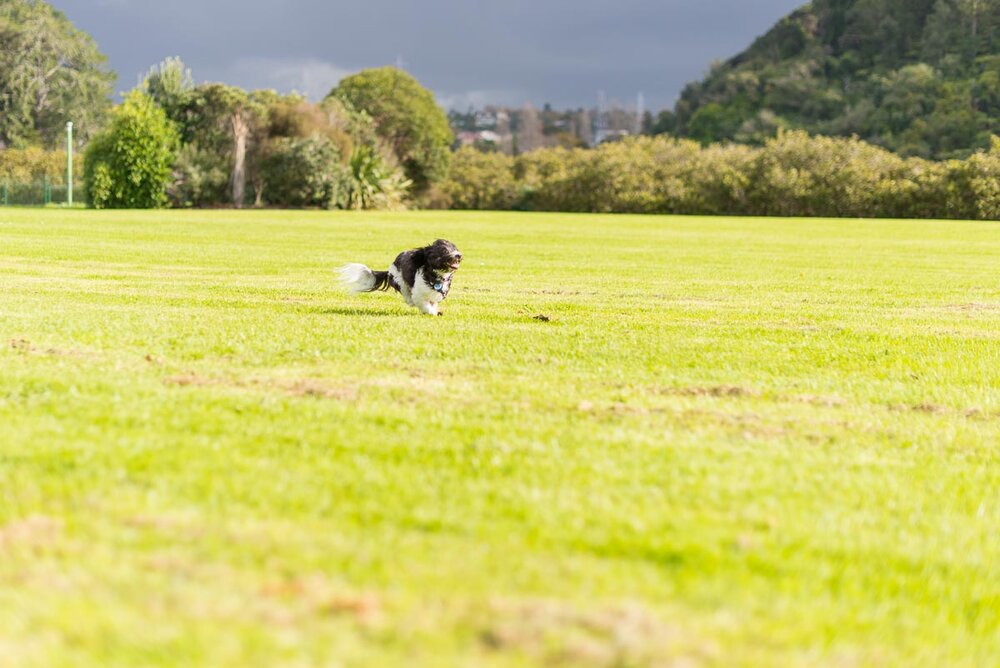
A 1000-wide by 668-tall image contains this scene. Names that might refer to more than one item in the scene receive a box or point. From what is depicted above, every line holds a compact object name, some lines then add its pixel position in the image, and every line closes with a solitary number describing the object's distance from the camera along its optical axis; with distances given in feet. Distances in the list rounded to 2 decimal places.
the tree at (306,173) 186.60
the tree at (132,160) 176.14
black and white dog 34.40
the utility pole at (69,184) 197.98
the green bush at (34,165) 242.54
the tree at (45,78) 299.38
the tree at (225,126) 190.29
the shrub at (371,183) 193.26
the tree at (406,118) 236.43
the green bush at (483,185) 230.27
